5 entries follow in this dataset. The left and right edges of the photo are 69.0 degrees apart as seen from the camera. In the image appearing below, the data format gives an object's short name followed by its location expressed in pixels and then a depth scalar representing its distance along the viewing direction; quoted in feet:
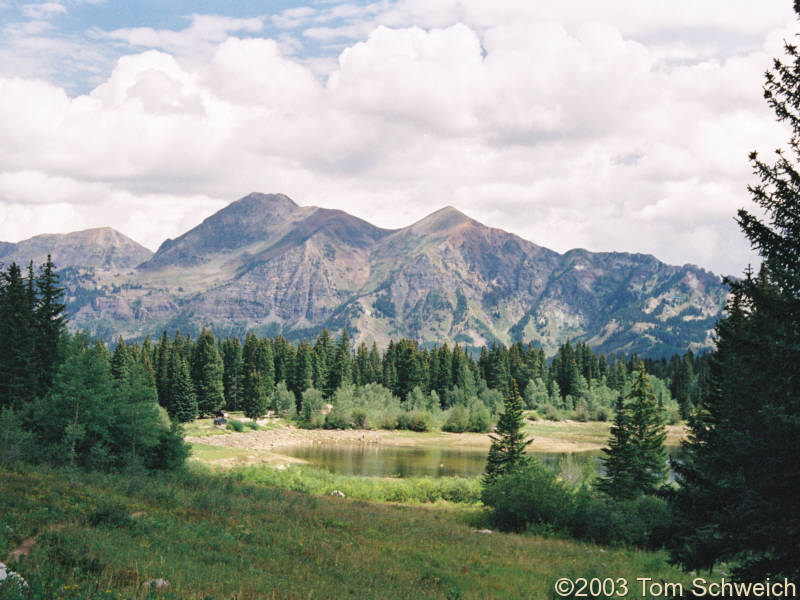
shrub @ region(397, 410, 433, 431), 390.42
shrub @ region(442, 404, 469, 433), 395.96
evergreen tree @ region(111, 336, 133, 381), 342.60
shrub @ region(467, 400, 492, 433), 399.03
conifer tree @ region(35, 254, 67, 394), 185.57
